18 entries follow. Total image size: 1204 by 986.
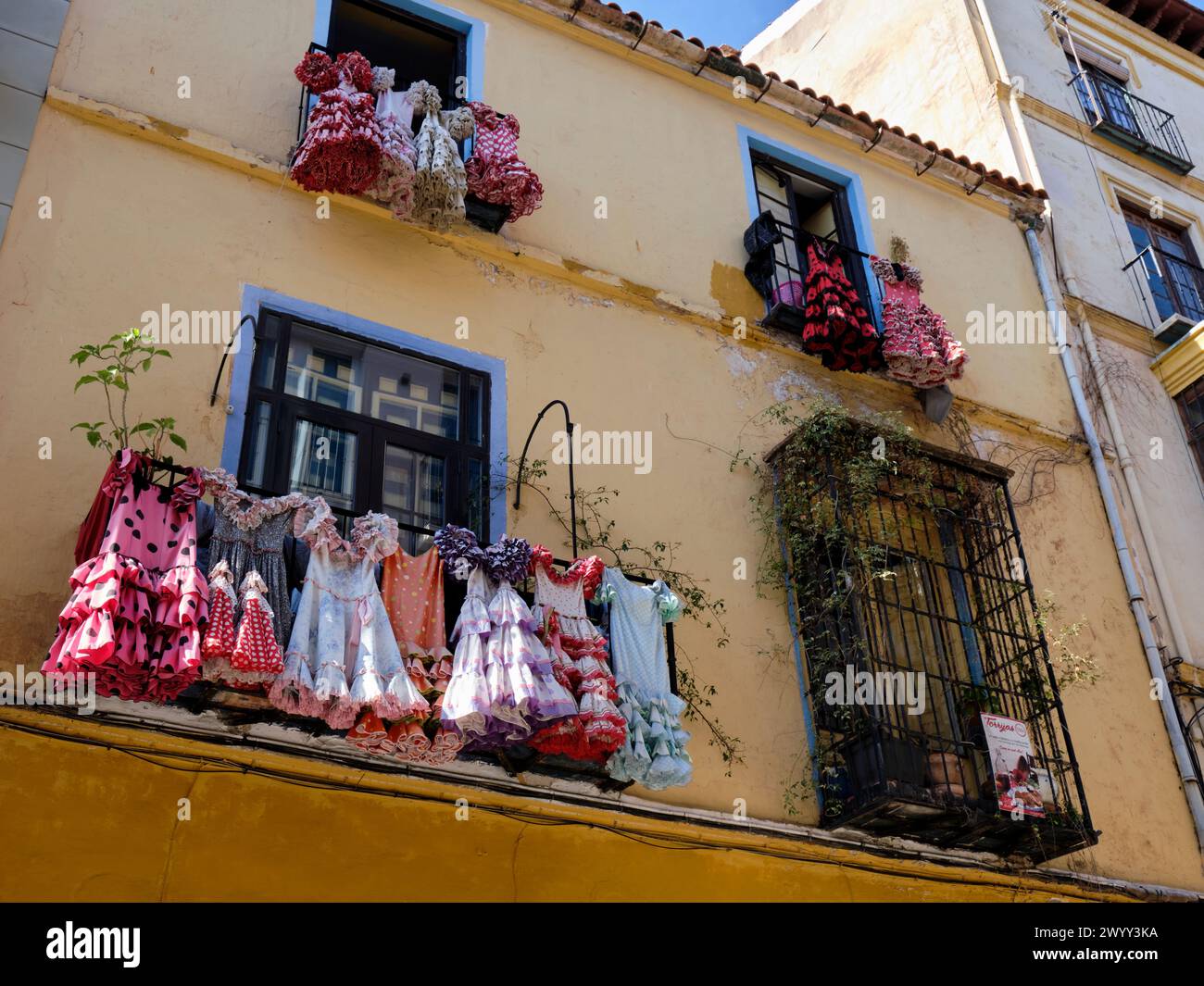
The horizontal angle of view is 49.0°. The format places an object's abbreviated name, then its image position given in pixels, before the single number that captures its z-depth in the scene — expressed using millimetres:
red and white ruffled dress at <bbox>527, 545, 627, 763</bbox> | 6125
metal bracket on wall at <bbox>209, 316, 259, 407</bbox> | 6973
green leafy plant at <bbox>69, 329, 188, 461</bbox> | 6145
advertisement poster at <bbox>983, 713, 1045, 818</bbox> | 7512
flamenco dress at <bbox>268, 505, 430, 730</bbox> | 5625
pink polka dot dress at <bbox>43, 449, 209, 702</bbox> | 5168
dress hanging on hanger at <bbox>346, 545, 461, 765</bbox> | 5867
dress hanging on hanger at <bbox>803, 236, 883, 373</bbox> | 9328
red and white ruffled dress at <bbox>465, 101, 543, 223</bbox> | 8250
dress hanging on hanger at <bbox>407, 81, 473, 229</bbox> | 7879
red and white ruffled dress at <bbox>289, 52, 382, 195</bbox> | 7555
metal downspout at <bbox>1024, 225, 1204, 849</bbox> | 9039
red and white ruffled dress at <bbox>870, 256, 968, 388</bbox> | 9586
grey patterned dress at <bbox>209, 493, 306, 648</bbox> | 5957
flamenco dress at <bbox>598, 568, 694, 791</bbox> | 6348
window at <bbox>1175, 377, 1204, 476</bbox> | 11344
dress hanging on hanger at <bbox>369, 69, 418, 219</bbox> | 7777
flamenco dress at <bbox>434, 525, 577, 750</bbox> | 5891
